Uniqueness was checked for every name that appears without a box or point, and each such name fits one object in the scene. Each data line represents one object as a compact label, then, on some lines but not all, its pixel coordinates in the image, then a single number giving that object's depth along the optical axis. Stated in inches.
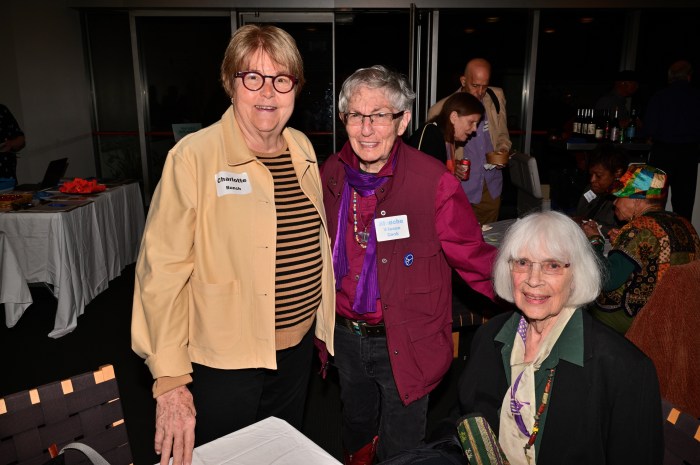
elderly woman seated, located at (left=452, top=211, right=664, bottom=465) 52.3
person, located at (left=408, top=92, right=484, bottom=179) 142.0
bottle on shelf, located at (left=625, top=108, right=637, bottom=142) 245.2
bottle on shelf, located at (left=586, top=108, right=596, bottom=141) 246.0
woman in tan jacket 57.8
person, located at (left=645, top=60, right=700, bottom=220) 230.4
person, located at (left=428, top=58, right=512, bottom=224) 163.6
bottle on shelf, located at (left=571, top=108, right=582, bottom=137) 252.6
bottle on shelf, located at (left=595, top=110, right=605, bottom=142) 245.4
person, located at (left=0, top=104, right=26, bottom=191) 204.5
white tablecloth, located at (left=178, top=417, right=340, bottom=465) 50.5
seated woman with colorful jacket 88.3
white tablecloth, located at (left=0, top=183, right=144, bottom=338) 157.5
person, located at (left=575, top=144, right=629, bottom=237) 139.9
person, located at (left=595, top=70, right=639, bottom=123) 255.3
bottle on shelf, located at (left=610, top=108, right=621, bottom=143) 244.7
